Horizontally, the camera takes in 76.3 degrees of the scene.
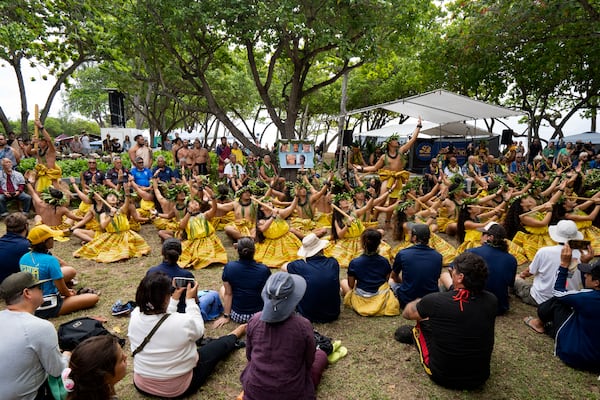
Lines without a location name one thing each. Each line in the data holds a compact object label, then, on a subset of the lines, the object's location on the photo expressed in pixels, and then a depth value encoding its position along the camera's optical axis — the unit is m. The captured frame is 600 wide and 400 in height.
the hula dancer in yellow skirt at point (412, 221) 6.55
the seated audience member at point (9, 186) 8.83
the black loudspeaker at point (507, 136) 16.16
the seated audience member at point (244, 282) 4.35
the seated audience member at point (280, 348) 2.66
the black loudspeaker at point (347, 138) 14.66
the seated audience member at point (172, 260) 4.19
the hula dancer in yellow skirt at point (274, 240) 6.55
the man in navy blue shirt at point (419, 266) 4.54
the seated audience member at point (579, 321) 3.53
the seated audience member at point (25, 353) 2.44
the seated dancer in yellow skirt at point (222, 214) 8.11
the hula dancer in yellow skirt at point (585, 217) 6.71
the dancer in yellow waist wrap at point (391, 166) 8.56
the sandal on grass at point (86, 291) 5.16
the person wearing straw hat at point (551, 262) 4.57
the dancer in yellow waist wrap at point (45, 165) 8.66
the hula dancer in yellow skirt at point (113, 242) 6.71
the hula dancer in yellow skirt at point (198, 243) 6.42
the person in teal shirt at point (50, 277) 4.23
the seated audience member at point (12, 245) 4.54
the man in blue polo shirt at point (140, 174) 9.59
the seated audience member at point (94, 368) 2.28
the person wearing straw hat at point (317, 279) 4.40
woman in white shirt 2.98
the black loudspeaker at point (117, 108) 20.12
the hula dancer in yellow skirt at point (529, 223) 6.43
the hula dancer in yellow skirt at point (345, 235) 6.53
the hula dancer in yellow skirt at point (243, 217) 7.51
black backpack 3.60
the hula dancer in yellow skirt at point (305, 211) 7.65
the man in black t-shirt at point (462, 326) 3.18
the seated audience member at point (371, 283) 4.62
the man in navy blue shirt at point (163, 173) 9.38
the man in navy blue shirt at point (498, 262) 4.56
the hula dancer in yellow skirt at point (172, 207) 7.29
